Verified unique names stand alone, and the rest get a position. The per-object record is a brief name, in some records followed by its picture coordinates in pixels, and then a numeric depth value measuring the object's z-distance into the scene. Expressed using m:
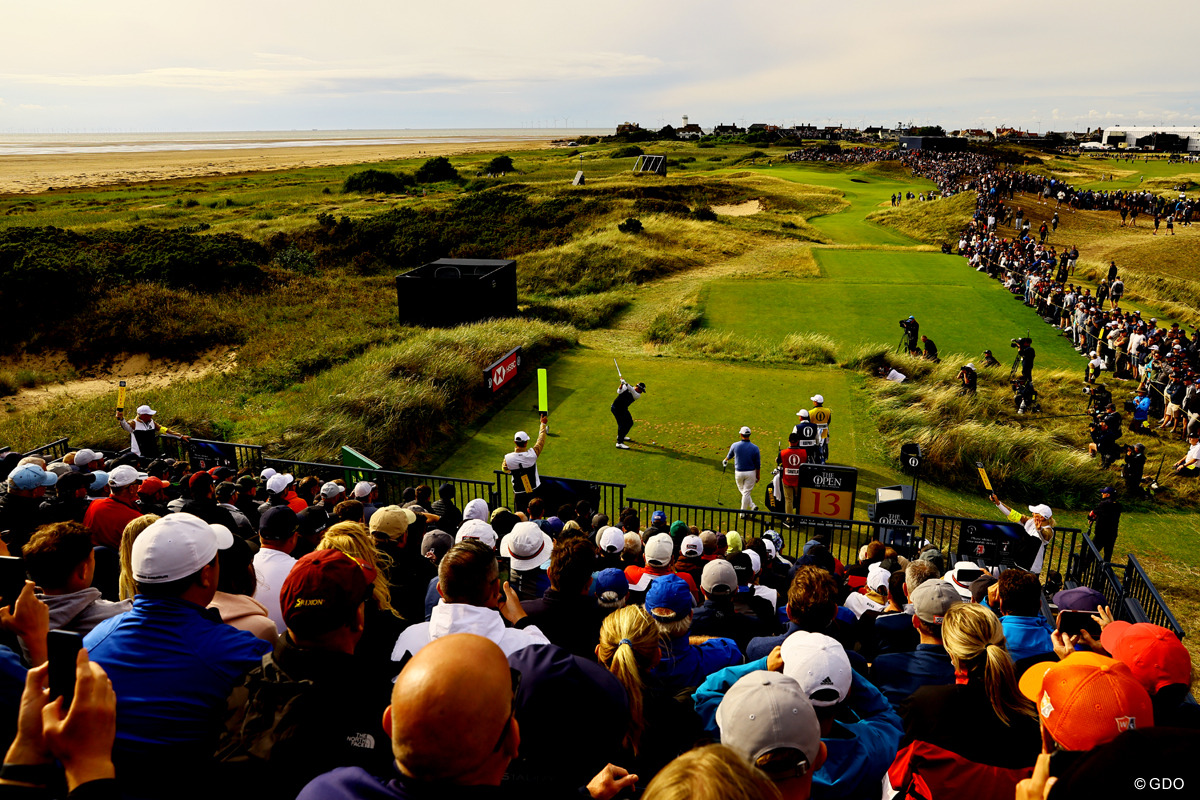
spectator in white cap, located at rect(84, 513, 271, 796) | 2.95
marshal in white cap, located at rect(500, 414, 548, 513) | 11.35
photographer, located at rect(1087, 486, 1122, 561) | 11.01
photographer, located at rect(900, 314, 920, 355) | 22.09
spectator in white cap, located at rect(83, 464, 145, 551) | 6.43
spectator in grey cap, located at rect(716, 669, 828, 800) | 2.58
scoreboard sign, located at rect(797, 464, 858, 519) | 11.57
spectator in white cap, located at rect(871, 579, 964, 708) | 4.25
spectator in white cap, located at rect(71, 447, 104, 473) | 8.77
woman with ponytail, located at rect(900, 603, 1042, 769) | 3.32
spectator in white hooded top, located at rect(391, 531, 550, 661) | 3.80
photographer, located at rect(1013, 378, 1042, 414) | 18.02
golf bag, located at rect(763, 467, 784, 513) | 12.48
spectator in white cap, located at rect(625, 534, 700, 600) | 5.70
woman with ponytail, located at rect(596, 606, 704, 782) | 3.52
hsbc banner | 17.14
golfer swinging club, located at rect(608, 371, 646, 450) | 14.35
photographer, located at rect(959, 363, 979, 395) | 17.84
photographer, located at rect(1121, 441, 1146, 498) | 13.68
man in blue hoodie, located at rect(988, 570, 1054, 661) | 4.86
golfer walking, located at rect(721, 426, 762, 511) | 12.23
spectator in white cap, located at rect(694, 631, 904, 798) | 3.33
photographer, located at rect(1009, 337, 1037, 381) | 18.45
